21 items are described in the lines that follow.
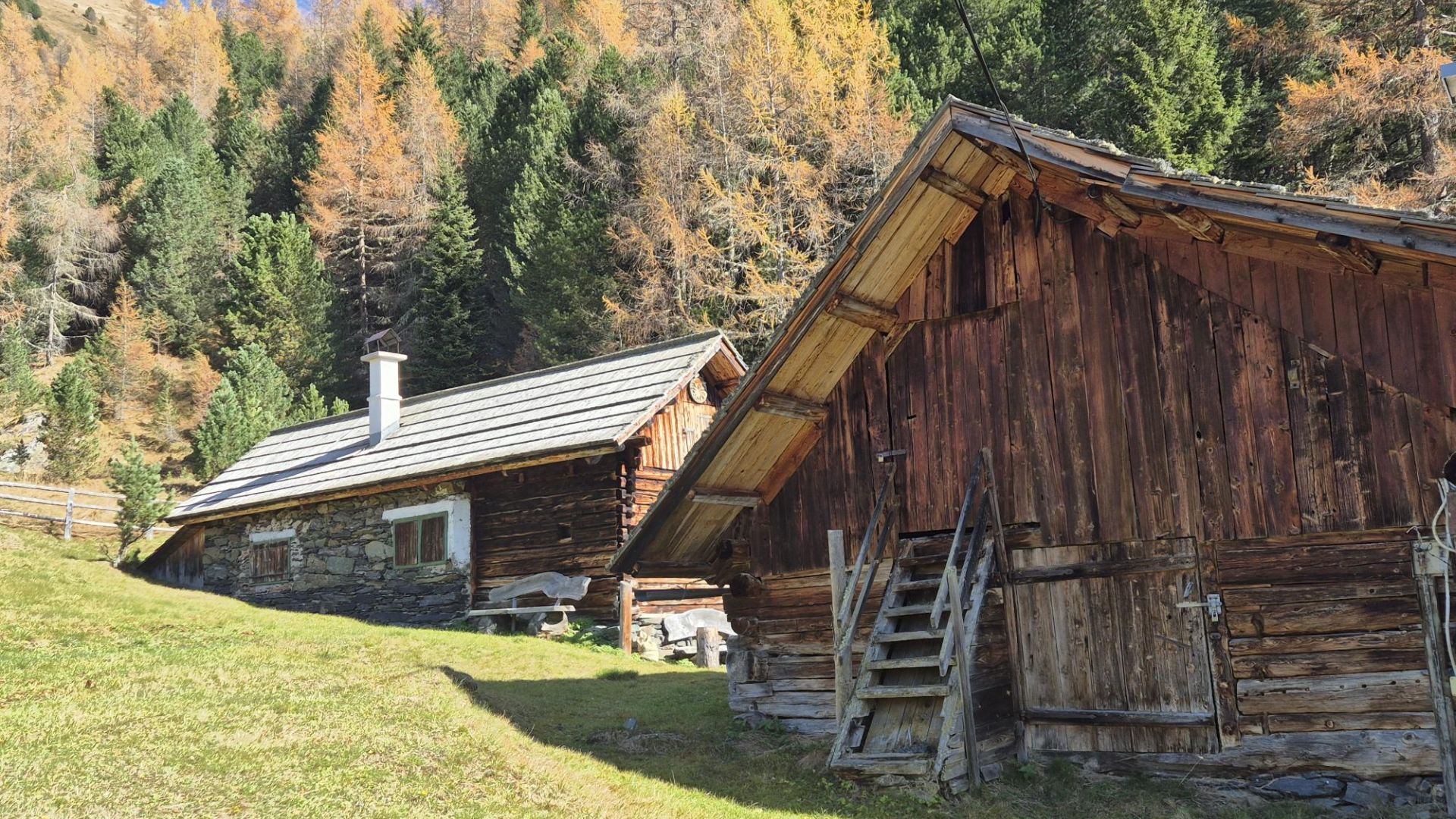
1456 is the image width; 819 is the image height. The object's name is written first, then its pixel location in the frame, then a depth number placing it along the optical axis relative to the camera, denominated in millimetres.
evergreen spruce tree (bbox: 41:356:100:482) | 36094
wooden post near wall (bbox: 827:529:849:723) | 10703
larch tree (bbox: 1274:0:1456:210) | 23297
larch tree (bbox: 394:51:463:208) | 54219
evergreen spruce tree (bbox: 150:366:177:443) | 47250
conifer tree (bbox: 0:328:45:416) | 44750
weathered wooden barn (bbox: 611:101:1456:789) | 8516
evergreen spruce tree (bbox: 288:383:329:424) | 40719
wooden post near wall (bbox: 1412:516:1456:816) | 8203
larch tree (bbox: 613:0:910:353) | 34625
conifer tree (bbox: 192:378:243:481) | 35844
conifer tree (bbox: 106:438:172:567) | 27812
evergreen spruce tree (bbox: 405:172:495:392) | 46094
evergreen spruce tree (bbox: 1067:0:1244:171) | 28953
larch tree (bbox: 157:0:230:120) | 76875
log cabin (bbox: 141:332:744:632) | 21016
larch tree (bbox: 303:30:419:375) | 52688
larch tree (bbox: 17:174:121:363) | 54281
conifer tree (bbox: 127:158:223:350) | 52656
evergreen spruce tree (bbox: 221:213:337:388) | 46906
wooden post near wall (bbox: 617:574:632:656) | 19859
